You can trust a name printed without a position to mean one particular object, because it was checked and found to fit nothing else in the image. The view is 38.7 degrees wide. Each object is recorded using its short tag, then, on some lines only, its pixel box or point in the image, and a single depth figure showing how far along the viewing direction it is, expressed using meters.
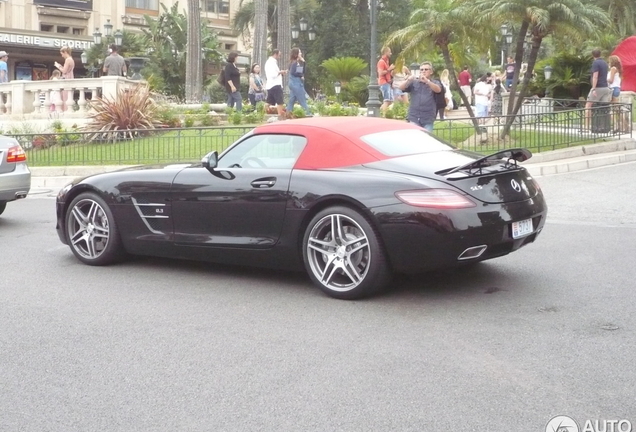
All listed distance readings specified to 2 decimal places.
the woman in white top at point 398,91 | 26.78
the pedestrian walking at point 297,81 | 20.80
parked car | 11.43
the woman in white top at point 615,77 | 22.62
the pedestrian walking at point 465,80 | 28.58
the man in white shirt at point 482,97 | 25.12
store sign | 56.28
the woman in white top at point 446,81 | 27.51
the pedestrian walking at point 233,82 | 23.87
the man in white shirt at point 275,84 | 21.29
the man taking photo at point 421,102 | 15.80
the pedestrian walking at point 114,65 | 26.77
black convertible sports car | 6.43
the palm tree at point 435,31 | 18.38
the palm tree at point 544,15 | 17.20
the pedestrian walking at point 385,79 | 23.33
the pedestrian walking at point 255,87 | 26.14
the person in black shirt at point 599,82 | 20.45
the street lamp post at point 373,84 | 21.41
